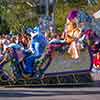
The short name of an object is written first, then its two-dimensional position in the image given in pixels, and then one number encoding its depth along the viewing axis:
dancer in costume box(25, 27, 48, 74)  13.31
